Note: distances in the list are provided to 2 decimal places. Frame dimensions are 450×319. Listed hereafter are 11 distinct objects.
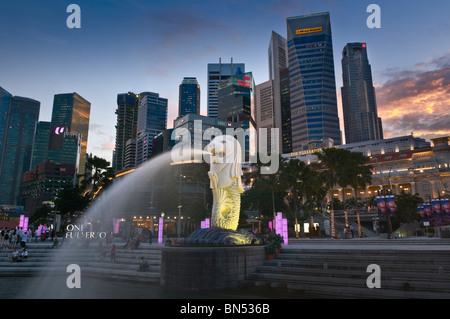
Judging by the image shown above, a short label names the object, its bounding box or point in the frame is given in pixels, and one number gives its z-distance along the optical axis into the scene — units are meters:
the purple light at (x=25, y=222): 36.49
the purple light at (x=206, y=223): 35.66
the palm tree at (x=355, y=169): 38.19
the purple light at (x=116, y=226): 57.29
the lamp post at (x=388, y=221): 31.00
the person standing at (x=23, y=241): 23.31
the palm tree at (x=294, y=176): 44.28
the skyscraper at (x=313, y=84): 163.00
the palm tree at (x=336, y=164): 38.02
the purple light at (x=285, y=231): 27.06
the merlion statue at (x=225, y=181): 18.38
